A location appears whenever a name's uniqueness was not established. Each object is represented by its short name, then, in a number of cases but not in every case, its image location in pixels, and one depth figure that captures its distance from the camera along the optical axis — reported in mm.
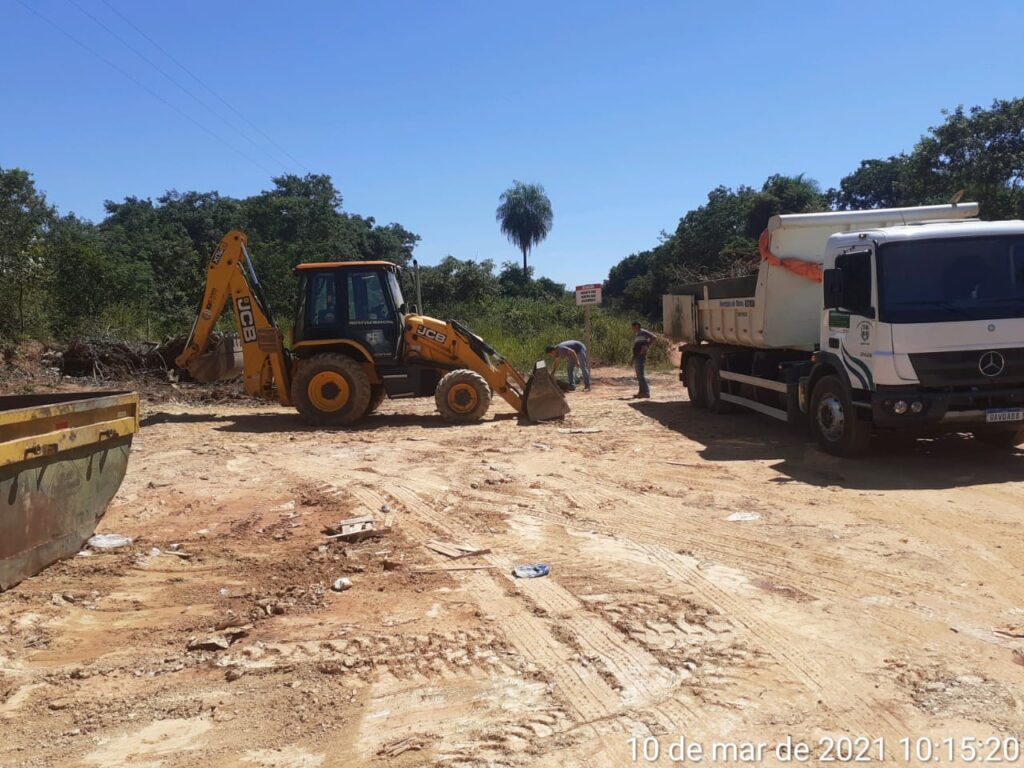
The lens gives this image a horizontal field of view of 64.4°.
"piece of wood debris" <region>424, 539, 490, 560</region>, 5896
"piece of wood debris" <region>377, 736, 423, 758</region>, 3281
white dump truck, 8133
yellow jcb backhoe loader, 12586
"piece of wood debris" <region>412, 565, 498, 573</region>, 5531
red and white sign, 18516
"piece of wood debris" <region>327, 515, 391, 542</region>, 6289
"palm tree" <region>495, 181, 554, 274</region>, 56125
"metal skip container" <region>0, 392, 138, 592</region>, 4875
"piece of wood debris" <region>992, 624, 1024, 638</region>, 4289
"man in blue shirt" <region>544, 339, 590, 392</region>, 16609
